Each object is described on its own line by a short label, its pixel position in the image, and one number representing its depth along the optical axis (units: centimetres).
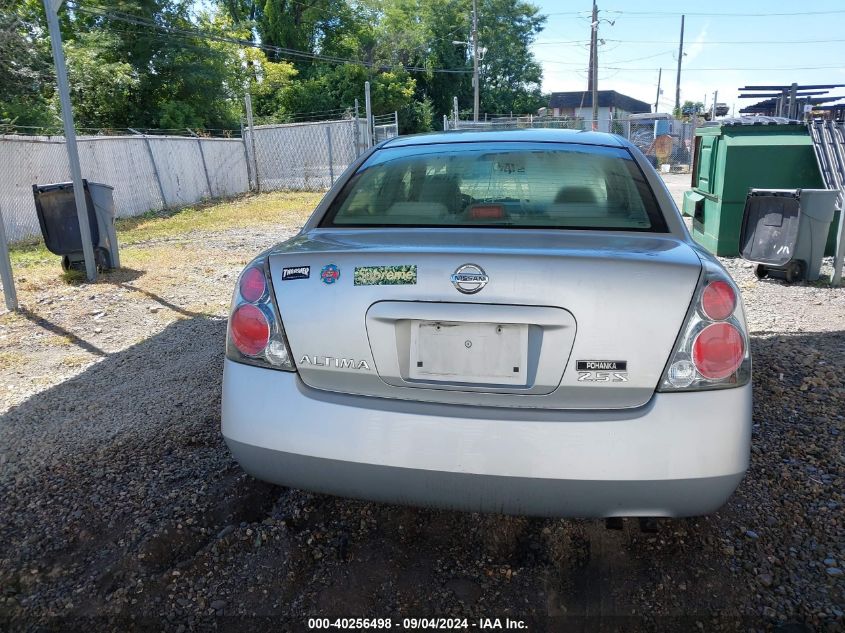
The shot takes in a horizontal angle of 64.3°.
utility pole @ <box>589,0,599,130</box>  3983
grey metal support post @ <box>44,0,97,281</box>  692
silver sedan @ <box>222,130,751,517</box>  200
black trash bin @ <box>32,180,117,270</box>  758
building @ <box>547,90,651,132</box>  7401
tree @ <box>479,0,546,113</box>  6088
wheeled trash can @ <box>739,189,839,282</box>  698
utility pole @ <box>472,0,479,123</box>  3961
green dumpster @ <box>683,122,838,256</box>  803
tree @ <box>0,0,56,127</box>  1933
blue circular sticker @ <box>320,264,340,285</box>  217
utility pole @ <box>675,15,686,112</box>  5958
